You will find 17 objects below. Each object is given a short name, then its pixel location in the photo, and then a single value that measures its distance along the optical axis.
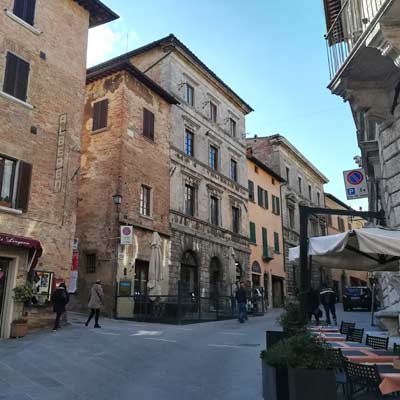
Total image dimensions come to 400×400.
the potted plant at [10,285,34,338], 12.44
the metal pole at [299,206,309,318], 7.64
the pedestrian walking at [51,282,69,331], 13.38
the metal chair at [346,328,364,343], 8.08
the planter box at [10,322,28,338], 12.41
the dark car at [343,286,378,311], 27.80
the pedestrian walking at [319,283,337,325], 17.11
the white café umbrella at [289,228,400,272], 6.09
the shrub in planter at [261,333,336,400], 4.54
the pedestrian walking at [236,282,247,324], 18.56
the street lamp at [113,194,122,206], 18.47
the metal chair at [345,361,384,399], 4.36
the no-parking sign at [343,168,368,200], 13.61
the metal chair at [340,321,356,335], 9.36
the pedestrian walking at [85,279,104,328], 14.32
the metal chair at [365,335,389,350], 6.78
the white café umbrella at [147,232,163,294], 18.44
